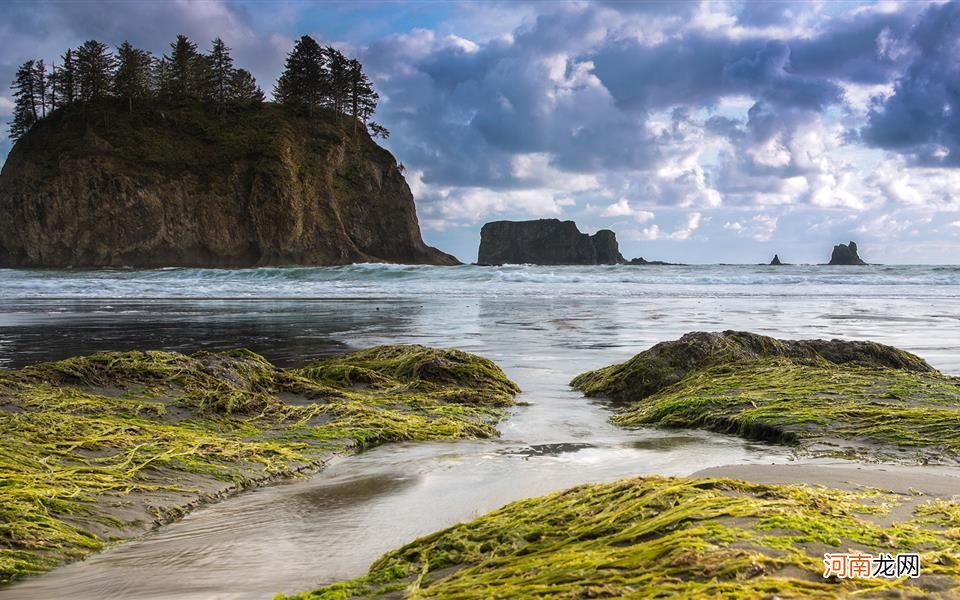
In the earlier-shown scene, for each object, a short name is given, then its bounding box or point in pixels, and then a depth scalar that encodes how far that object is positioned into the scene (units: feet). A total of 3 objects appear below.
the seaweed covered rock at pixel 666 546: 6.80
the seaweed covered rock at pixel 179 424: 11.10
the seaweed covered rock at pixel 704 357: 23.75
